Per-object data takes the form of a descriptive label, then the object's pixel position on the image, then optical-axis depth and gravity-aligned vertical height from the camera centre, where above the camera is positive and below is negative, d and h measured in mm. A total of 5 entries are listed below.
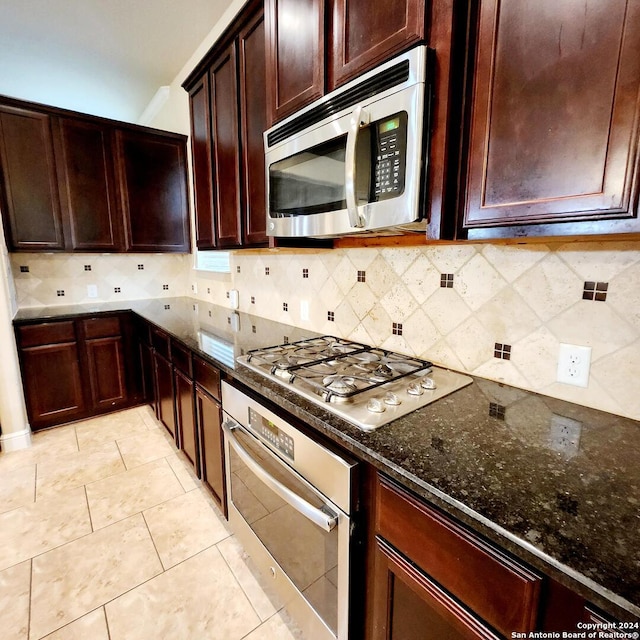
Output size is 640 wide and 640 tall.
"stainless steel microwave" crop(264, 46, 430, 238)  895 +317
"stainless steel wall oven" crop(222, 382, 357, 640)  940 -806
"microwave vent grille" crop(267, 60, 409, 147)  919 +493
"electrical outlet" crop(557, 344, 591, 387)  988 -300
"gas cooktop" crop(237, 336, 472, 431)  982 -407
